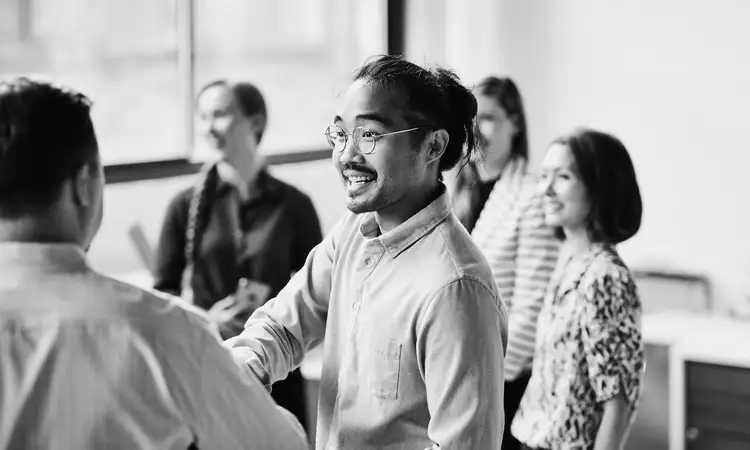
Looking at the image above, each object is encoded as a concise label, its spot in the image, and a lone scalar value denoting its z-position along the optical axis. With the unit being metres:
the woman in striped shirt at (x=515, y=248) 2.75
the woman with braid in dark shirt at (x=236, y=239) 2.95
